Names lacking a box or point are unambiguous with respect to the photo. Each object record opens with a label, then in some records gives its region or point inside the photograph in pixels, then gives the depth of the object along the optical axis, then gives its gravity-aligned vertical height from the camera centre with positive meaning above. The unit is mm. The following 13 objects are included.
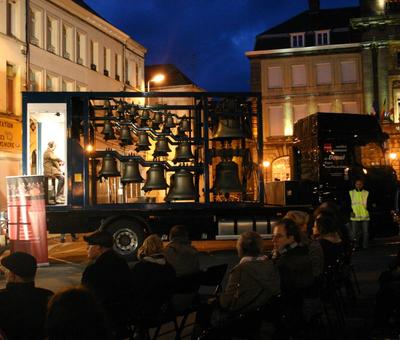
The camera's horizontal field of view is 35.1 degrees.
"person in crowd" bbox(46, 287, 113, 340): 2814 -513
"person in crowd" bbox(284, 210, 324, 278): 7004 -628
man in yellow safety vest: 16312 -417
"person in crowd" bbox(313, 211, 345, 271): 7758 -520
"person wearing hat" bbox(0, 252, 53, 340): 4316 -674
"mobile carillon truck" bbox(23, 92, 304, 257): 14508 +864
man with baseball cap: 5422 -702
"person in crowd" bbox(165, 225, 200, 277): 7164 -602
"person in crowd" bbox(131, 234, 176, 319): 5832 -802
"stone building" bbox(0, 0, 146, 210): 28984 +8170
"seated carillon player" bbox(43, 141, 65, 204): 15102 +871
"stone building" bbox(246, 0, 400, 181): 48344 +10053
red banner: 12758 -174
